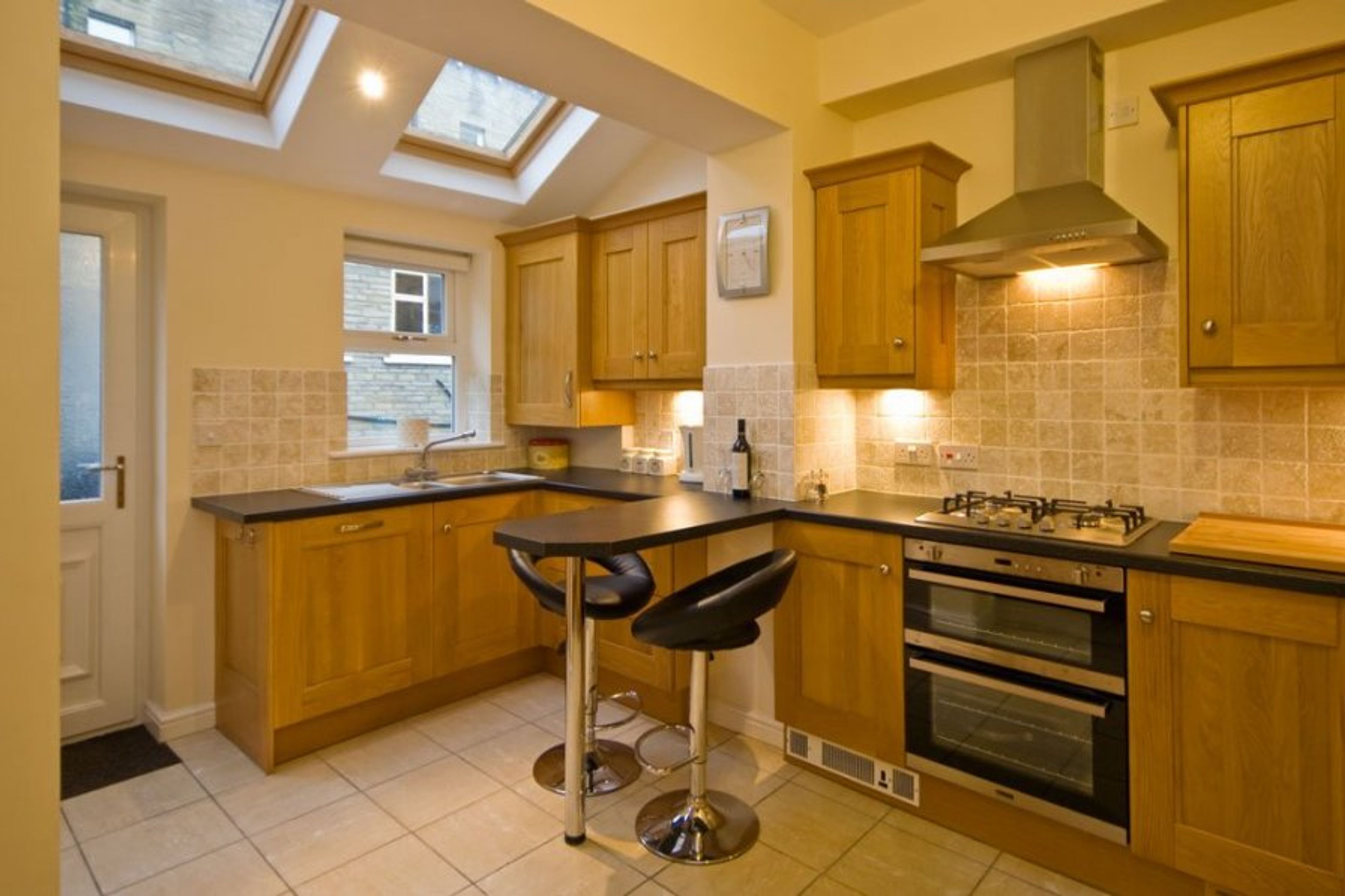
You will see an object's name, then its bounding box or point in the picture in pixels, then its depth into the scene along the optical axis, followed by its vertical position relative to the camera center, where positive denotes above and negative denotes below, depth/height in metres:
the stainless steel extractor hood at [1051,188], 2.24 +0.86
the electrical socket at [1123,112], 2.43 +1.10
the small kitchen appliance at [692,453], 3.45 +0.00
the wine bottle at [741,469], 2.91 -0.06
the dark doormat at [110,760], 2.60 -1.10
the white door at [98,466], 2.87 -0.03
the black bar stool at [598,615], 2.46 -0.53
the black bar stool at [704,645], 1.94 -0.52
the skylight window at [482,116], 3.43 +1.63
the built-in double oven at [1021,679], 1.98 -0.65
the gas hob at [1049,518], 2.12 -0.21
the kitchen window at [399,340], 3.68 +0.59
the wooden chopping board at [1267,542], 1.72 -0.24
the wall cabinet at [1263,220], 1.89 +0.60
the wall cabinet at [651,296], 3.31 +0.73
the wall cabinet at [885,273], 2.63 +0.65
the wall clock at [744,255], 2.89 +0.78
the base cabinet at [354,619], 2.70 -0.64
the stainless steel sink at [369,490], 3.04 -0.14
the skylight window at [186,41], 2.59 +1.51
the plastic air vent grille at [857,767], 2.44 -1.07
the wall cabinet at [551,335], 3.72 +0.62
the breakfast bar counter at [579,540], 1.97 -0.23
